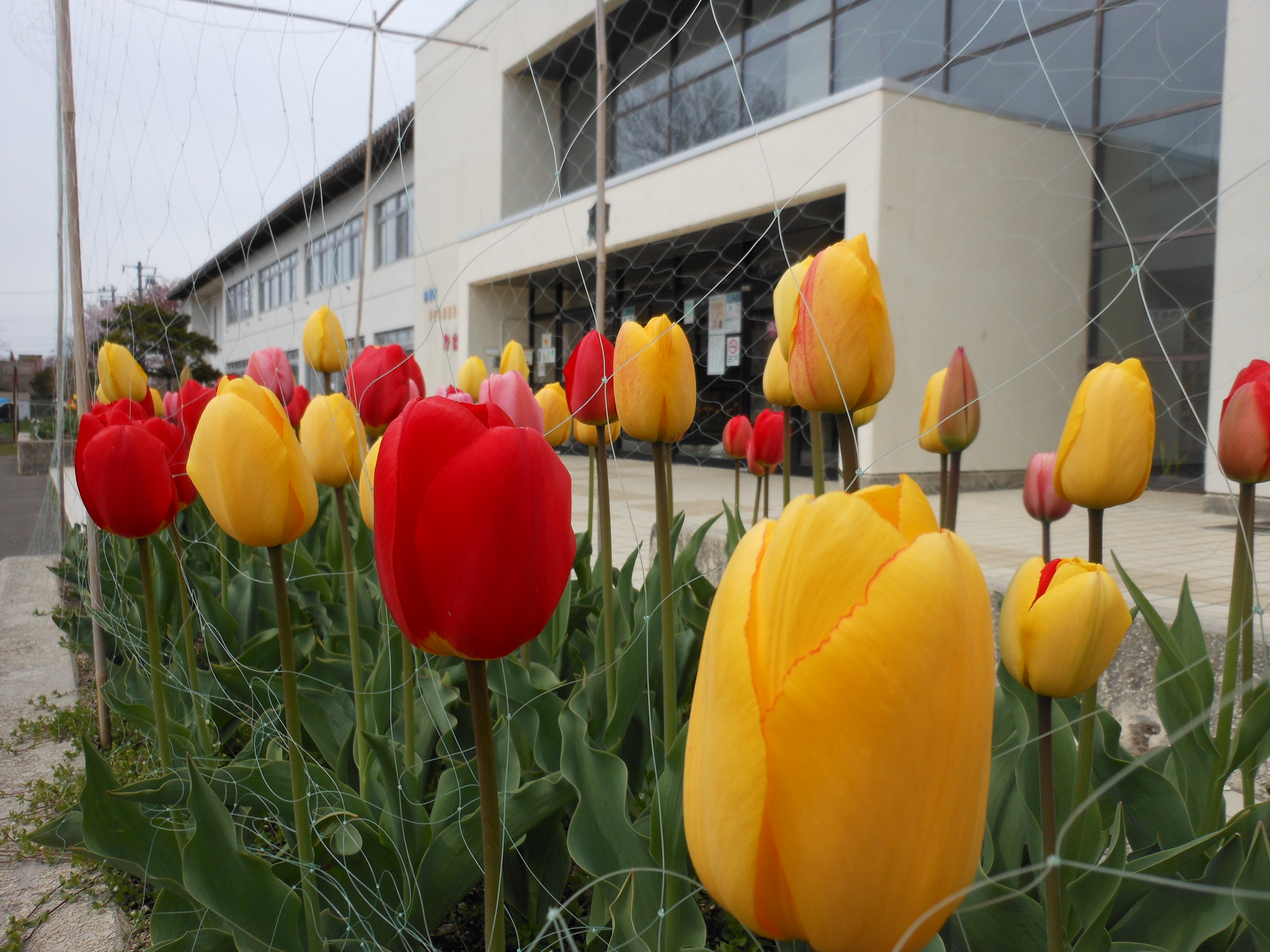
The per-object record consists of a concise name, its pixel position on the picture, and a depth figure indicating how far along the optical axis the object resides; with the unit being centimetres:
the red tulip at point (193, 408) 151
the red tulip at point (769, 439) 182
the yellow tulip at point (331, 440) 124
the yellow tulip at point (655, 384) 103
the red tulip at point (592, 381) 118
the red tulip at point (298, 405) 207
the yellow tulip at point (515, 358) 183
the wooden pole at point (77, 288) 176
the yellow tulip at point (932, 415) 123
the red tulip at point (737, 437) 215
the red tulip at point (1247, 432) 88
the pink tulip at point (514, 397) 121
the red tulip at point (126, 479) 108
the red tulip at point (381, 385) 151
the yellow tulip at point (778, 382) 133
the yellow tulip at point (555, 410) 160
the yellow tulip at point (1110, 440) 81
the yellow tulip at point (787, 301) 88
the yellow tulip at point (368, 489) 103
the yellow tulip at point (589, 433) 139
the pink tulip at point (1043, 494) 129
